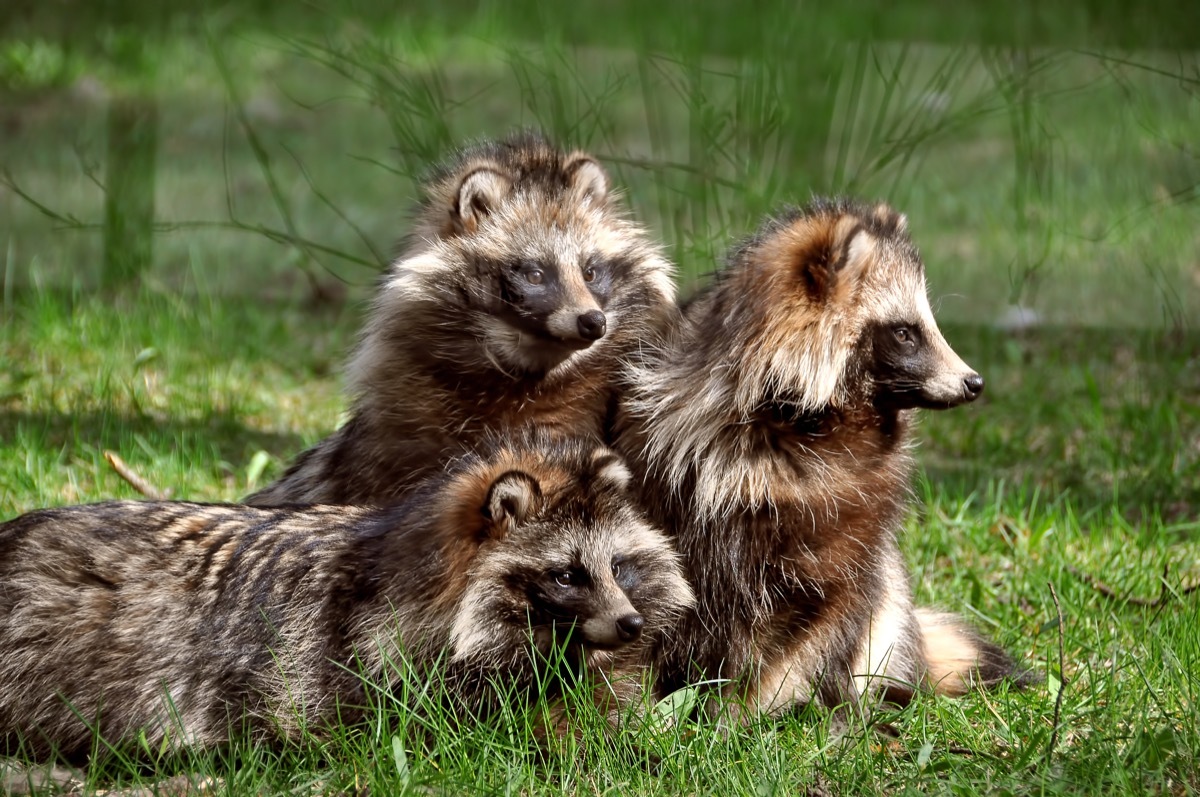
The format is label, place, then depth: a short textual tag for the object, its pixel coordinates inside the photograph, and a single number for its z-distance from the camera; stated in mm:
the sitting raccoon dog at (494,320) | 8883
